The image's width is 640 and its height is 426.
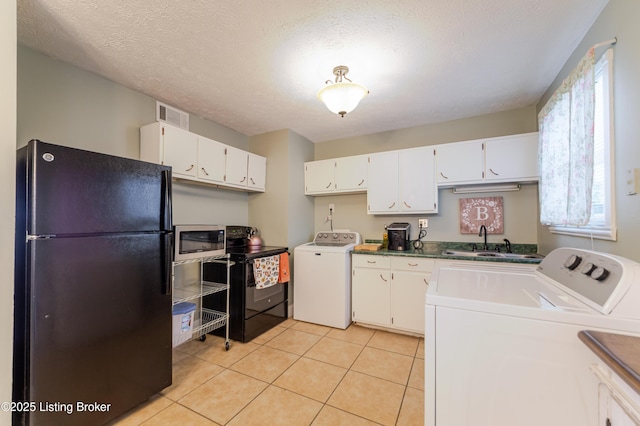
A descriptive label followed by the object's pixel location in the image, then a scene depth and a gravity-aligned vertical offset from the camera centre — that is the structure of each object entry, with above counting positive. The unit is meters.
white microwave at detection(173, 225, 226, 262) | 2.17 -0.24
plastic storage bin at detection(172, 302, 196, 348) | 2.18 -0.95
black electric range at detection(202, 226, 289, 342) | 2.64 -0.90
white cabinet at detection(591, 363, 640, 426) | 0.68 -0.54
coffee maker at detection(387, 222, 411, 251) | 3.04 -0.26
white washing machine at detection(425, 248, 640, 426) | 0.92 -0.52
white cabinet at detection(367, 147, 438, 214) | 2.94 +0.38
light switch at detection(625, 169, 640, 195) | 1.23 +0.16
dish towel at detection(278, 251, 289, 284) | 3.04 -0.65
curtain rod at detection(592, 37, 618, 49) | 1.36 +0.93
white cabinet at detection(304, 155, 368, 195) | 3.32 +0.53
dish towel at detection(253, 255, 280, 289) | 2.72 -0.62
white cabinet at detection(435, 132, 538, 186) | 2.54 +0.57
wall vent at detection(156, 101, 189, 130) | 2.54 +1.04
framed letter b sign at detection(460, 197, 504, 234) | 2.88 -0.01
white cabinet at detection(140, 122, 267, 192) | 2.33 +0.60
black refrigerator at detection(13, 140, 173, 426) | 1.28 -0.40
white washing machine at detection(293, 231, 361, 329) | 3.00 -0.85
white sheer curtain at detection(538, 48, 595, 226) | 1.47 +0.44
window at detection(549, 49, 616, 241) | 1.42 +0.32
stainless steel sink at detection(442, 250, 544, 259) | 2.57 -0.43
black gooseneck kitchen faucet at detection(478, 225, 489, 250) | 2.88 -0.25
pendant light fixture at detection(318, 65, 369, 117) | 1.84 +0.89
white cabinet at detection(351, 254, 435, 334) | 2.71 -0.85
